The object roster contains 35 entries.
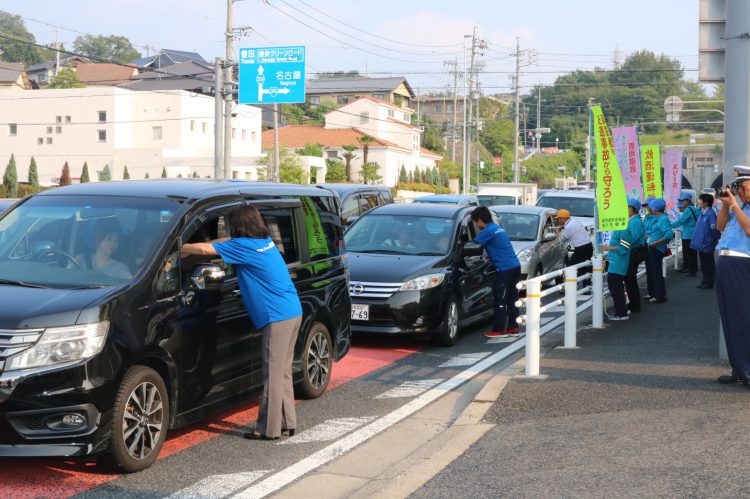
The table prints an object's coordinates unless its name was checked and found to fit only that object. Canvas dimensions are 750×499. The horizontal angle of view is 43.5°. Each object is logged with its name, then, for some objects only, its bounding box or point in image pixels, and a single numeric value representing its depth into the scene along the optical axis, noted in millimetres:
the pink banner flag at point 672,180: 23078
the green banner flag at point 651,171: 19578
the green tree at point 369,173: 67900
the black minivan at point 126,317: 5496
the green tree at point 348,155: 67856
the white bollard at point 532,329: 9180
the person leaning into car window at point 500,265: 12641
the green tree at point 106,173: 59062
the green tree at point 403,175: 82206
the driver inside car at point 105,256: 6305
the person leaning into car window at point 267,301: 6727
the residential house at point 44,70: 105856
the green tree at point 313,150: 73912
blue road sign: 34406
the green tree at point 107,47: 147000
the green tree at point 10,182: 50050
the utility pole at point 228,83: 37219
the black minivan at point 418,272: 11398
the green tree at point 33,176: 52500
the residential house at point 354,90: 114562
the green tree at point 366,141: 78494
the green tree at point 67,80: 86188
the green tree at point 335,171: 68062
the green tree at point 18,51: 134375
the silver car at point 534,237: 16734
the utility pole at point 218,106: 36131
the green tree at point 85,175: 54481
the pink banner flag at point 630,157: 16328
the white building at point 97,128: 66188
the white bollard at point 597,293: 12617
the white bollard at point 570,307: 11008
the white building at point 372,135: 81000
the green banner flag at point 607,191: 12773
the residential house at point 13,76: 87188
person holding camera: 7812
